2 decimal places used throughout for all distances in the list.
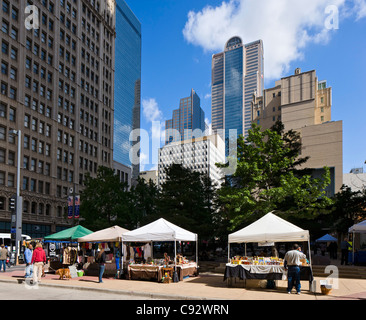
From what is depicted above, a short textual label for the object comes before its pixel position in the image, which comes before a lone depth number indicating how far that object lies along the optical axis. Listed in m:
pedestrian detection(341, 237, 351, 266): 24.92
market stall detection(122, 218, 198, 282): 18.84
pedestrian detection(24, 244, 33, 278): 17.98
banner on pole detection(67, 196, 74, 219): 40.39
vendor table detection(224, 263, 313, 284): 15.38
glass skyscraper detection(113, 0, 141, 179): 145.50
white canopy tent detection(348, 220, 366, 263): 22.69
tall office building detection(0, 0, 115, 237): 54.25
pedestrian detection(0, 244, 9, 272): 23.43
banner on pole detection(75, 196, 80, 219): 39.91
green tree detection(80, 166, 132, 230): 41.69
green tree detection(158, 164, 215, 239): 35.59
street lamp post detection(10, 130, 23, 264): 31.91
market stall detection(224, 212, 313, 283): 15.49
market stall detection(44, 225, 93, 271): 21.77
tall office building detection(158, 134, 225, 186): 173.62
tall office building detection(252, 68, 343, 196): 83.38
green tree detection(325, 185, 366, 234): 45.56
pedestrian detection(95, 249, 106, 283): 17.62
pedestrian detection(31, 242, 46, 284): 17.16
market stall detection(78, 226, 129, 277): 20.86
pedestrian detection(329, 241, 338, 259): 36.06
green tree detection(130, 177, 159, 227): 43.59
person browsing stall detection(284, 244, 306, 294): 14.17
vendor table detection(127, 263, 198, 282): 18.83
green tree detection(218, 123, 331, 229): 25.28
